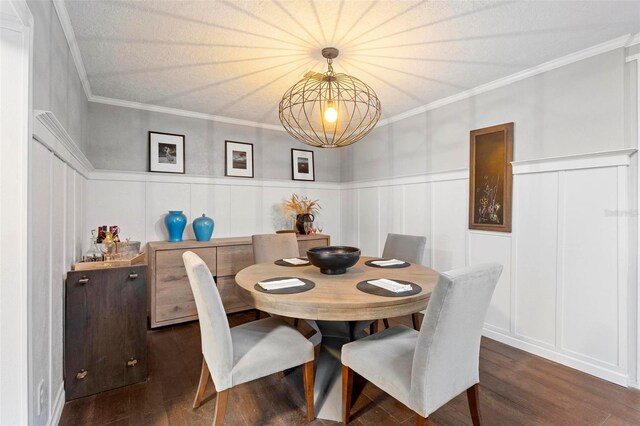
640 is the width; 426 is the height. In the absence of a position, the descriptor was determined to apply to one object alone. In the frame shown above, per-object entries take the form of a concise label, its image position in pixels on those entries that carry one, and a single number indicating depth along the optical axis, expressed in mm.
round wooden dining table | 1442
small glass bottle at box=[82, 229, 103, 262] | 2149
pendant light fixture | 2014
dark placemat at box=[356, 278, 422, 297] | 1558
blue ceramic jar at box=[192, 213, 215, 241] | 3273
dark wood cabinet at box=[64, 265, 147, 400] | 1850
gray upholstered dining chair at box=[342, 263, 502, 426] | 1204
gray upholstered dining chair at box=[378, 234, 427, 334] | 2669
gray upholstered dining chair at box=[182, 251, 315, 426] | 1419
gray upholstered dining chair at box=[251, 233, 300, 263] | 2850
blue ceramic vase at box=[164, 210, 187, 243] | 3197
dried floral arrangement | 4141
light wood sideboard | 2887
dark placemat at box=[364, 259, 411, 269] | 2291
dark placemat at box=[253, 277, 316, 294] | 1588
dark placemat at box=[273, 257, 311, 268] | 2295
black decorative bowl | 1926
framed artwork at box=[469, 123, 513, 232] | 2637
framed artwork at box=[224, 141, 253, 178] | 3758
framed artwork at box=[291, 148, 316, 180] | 4285
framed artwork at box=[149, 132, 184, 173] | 3303
